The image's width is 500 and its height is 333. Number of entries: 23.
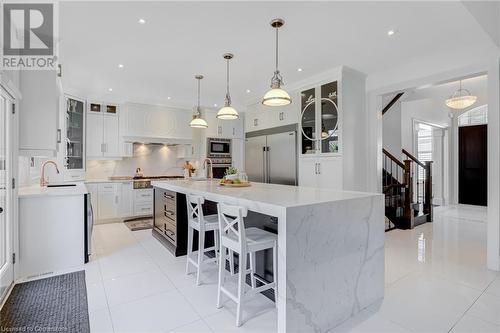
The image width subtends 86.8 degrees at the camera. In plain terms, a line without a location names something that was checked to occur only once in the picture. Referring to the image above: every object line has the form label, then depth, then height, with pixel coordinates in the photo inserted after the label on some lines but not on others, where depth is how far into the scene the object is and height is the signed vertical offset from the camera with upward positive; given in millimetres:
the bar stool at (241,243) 1949 -589
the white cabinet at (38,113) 2838 +595
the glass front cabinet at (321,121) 3918 +712
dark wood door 7090 +13
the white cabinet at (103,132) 5160 +707
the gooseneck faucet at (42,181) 3782 -206
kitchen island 1744 -642
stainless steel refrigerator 4648 +185
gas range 5461 -314
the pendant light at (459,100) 5105 +1281
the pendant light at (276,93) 2631 +744
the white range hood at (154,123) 5461 +957
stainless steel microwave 6171 +457
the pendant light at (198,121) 4160 +717
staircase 4930 -692
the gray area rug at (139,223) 4867 -1102
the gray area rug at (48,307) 1943 -1162
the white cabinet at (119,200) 5059 -669
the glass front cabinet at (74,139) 4738 +516
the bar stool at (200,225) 2576 -589
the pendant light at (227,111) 3433 +730
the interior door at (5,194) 2555 -259
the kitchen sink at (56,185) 3811 -257
